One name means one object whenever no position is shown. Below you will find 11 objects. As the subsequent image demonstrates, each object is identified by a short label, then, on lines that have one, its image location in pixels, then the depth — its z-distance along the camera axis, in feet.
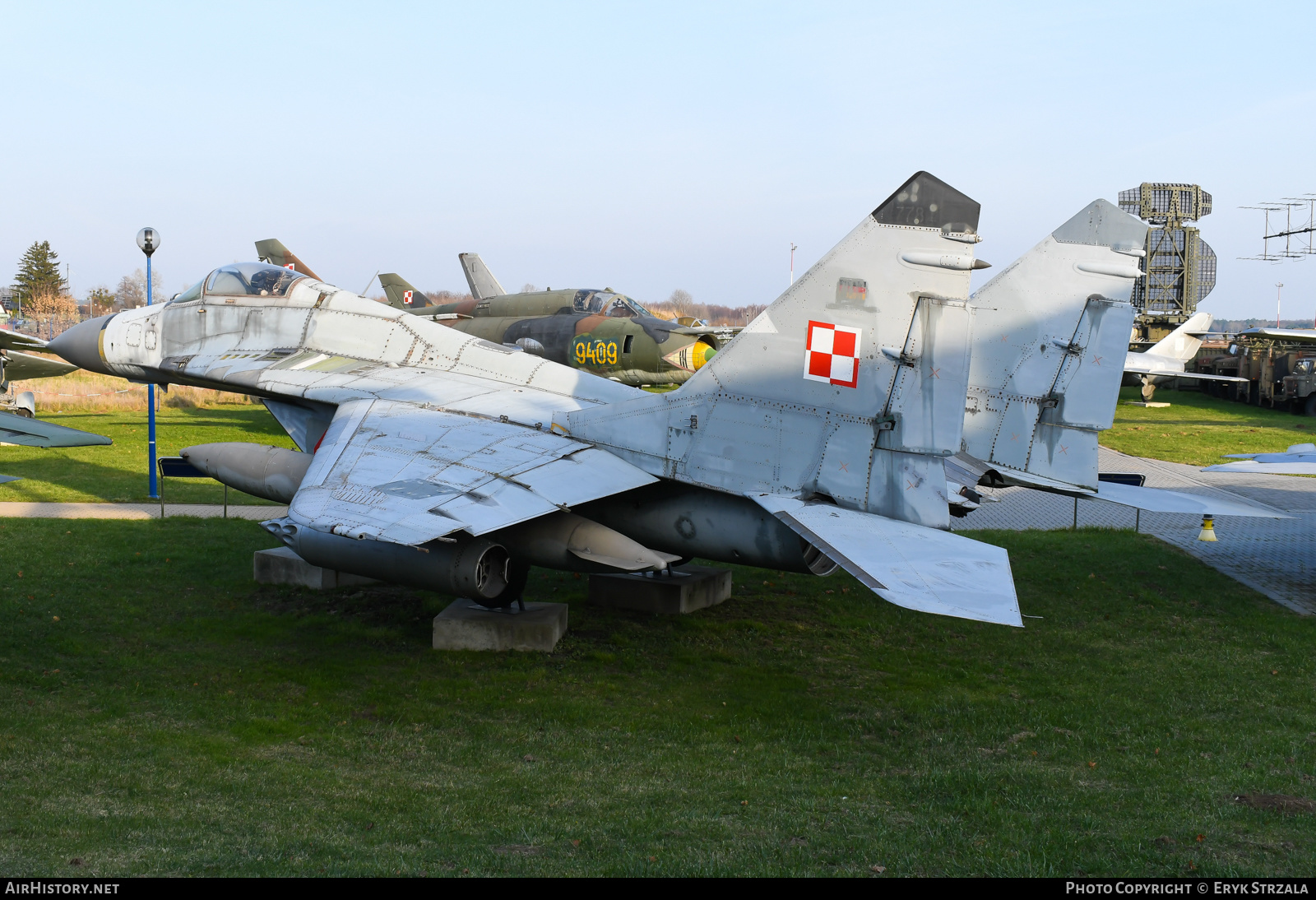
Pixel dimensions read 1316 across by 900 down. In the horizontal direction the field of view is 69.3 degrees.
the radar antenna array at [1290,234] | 169.27
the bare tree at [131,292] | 347.07
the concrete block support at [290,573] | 39.42
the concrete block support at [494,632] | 32.37
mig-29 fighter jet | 26.45
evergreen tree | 266.77
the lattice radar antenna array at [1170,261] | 159.02
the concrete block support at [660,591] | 37.60
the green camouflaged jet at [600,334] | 75.77
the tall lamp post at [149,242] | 51.96
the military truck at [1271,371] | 125.59
